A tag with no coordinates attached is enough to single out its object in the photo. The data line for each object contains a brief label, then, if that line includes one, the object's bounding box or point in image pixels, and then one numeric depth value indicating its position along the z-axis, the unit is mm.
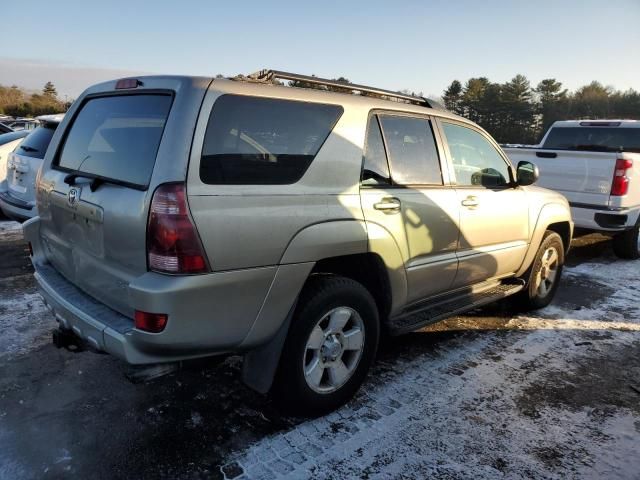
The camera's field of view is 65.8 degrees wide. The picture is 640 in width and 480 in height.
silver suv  2271
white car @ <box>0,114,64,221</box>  6246
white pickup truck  6457
